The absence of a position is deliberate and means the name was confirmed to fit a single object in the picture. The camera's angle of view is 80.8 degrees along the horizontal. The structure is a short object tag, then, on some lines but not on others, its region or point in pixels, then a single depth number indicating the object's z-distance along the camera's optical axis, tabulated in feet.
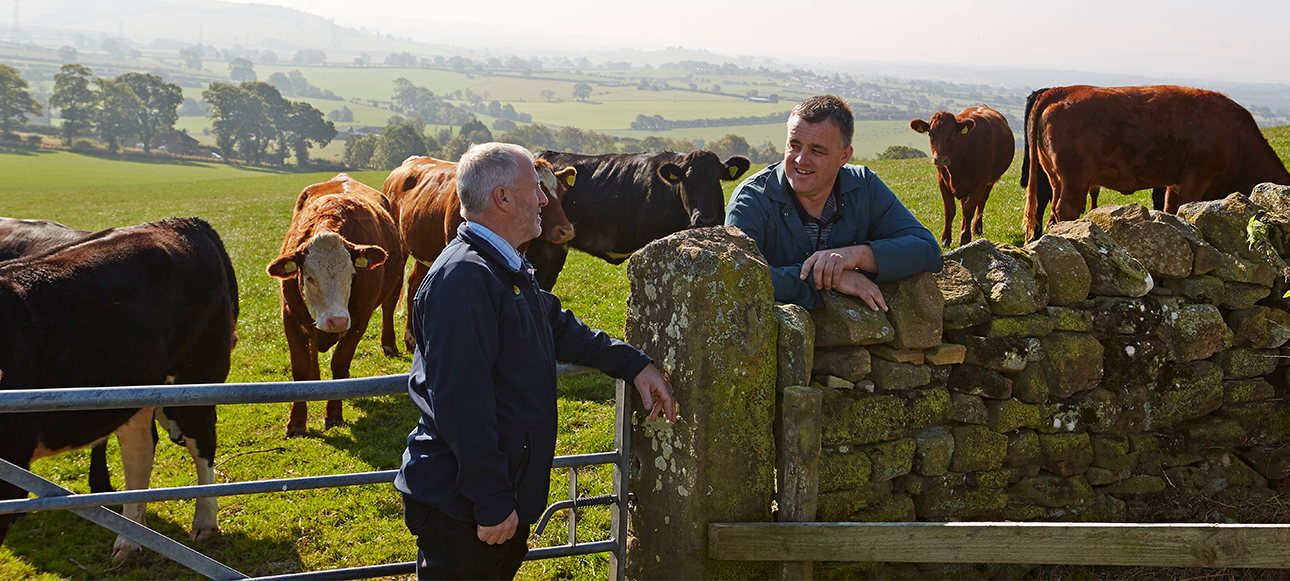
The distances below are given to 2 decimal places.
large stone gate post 10.32
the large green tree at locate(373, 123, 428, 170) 309.83
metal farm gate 7.93
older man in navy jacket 7.84
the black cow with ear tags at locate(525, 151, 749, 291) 31.86
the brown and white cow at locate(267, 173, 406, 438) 23.89
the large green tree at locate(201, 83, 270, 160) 333.01
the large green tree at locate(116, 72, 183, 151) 350.84
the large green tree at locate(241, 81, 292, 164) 329.11
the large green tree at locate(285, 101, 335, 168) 336.49
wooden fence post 10.46
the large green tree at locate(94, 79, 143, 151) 323.74
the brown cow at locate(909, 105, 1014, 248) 40.47
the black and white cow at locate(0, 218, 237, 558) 14.02
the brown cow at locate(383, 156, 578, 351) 29.25
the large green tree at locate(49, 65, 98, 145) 329.93
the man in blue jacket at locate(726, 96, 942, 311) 11.71
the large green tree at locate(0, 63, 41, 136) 339.40
